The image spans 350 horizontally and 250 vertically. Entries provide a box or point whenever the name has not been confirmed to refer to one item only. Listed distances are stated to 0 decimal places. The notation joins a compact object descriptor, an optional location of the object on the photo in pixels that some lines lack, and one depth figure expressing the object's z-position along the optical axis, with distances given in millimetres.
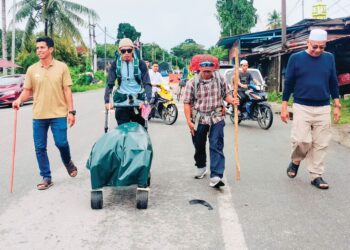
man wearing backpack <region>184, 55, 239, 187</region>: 5770
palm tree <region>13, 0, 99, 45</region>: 28953
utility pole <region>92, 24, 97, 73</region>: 54369
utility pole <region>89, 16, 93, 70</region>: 52750
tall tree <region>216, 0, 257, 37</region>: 58031
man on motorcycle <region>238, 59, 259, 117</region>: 11909
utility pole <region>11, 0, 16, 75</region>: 29147
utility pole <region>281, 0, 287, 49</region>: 22875
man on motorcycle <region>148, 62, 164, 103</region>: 13625
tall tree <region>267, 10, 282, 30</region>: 82144
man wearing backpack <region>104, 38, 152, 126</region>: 6027
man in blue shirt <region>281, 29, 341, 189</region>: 5828
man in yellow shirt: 5805
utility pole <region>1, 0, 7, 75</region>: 28886
